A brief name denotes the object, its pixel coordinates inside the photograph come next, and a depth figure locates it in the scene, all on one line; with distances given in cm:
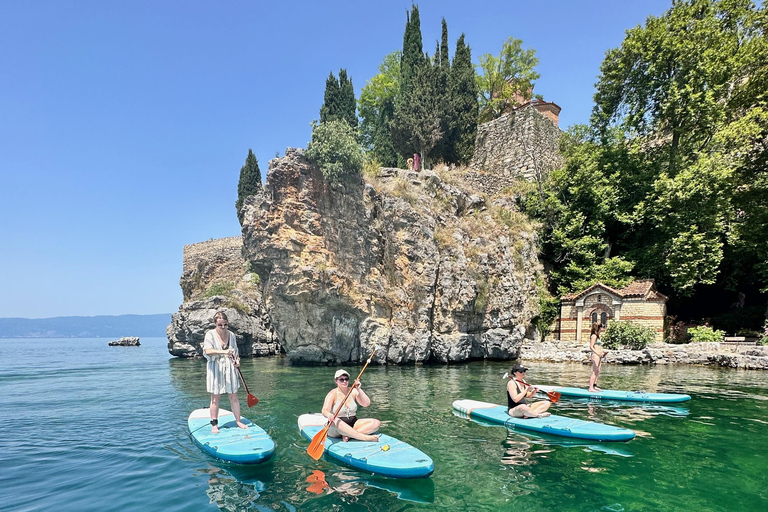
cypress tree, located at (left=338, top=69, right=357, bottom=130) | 3788
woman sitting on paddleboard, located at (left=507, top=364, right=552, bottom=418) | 1023
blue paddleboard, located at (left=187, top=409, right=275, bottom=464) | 758
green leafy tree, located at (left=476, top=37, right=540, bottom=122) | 4106
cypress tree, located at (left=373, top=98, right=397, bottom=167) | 4075
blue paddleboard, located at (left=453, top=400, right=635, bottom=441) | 898
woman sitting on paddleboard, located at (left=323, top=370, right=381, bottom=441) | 833
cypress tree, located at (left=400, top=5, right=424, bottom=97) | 3841
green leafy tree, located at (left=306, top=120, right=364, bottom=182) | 2394
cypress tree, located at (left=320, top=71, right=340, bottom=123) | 3841
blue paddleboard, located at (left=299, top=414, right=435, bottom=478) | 685
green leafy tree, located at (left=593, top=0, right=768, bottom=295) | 2652
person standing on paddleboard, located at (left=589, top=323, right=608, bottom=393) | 1393
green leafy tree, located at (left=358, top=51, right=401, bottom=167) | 4103
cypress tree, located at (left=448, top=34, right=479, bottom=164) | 3553
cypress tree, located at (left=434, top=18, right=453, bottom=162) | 3456
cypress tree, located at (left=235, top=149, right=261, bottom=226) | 4672
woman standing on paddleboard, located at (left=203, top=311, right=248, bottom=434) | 845
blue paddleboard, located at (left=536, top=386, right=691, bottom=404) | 1288
